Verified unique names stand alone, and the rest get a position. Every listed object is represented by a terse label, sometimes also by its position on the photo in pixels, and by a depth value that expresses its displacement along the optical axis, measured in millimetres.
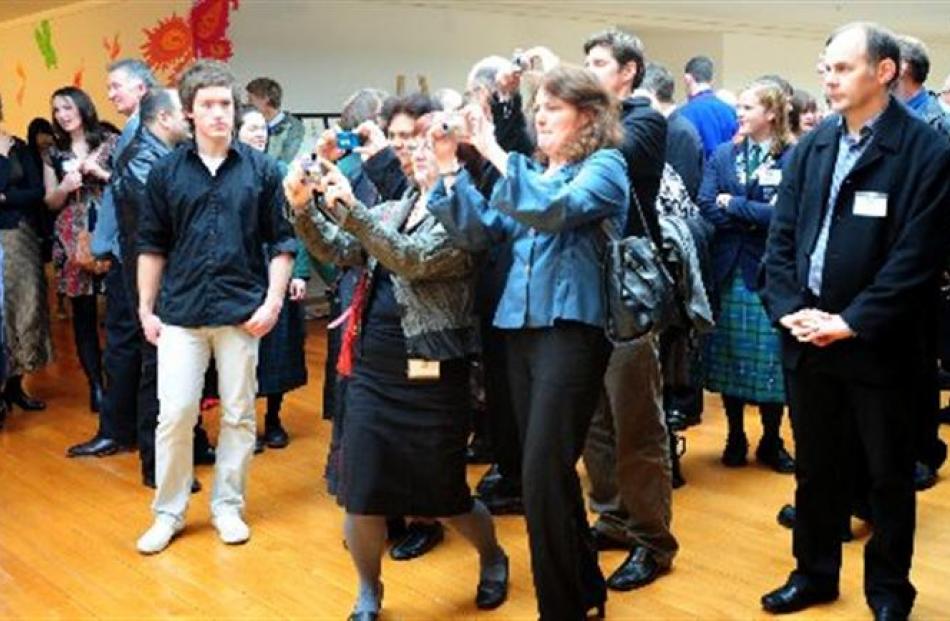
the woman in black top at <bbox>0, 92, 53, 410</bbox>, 5082
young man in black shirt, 3303
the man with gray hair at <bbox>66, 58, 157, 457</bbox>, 4320
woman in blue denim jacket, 2420
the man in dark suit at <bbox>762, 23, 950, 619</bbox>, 2547
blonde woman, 3959
